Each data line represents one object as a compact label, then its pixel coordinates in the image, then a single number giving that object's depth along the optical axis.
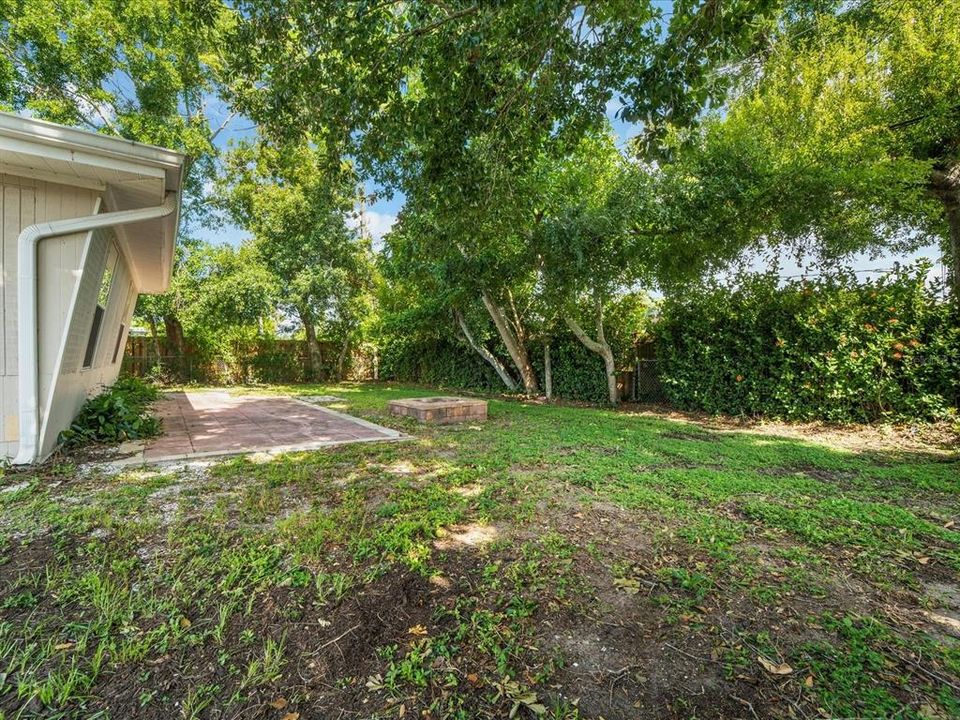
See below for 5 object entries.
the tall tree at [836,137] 6.43
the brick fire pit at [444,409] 7.81
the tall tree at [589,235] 8.09
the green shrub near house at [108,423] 5.45
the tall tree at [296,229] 14.88
